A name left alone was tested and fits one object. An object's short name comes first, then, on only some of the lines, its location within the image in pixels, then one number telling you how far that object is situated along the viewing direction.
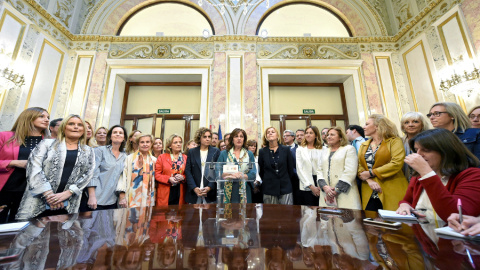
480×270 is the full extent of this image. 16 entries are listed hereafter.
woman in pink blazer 1.75
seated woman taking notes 0.97
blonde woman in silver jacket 1.56
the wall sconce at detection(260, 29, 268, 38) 5.75
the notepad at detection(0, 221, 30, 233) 0.85
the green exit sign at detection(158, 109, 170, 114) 6.23
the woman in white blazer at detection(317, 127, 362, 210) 2.09
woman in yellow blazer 1.88
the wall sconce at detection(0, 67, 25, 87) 3.79
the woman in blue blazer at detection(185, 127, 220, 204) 2.28
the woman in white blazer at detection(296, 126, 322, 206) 2.44
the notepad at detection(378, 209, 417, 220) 1.05
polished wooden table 0.55
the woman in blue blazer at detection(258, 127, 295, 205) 2.40
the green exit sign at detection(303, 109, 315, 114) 6.31
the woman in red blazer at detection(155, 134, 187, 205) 2.42
